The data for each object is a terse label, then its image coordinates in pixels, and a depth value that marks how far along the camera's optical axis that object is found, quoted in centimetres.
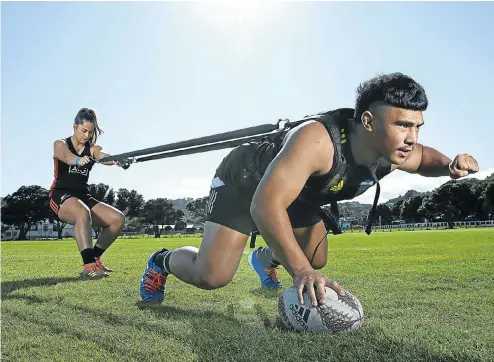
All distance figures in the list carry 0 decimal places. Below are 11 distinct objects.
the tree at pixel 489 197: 11026
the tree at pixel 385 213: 17562
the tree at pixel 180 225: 14350
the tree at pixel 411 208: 15325
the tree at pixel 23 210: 10494
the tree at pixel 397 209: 16701
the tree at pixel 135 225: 12912
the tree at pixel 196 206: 14200
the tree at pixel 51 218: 9581
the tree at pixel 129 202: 12225
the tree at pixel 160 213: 12962
